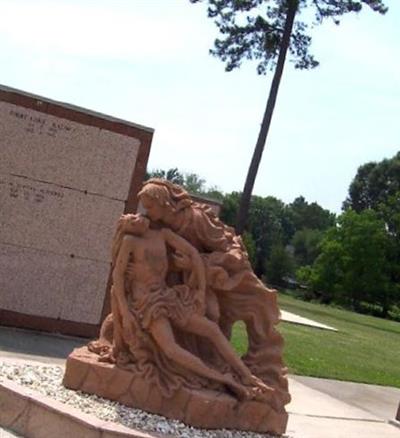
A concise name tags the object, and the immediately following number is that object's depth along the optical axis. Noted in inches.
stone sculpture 243.8
